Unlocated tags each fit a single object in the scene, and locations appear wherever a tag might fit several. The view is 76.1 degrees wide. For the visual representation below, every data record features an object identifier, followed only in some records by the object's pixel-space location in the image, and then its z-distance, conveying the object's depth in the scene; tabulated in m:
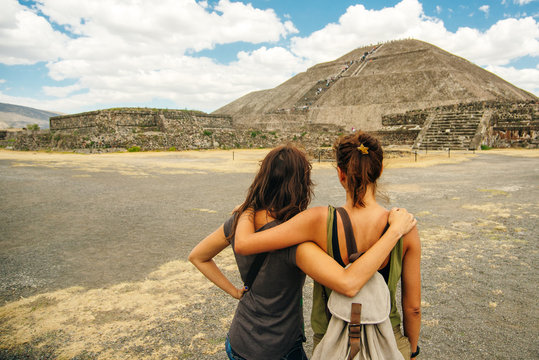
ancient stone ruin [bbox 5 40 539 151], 25.75
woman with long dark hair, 1.58
